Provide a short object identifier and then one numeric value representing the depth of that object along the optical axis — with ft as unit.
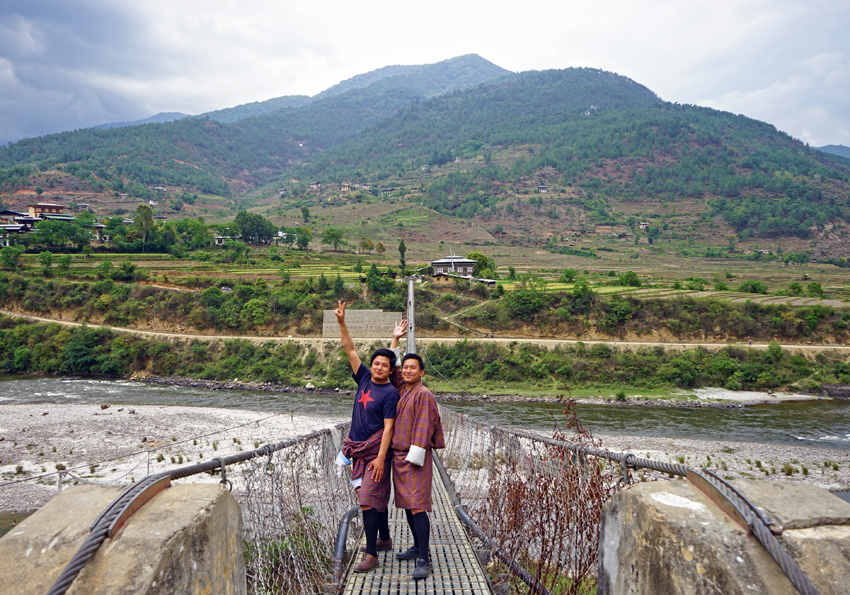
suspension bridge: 5.93
